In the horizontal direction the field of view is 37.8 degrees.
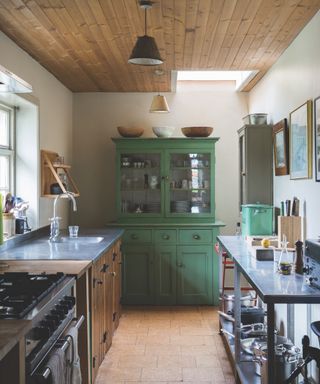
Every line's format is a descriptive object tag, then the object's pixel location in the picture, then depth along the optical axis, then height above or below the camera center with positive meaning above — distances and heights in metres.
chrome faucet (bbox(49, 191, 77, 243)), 3.96 -0.27
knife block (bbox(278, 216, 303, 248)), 3.41 -0.22
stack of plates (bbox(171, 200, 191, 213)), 5.43 -0.09
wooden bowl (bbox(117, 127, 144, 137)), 5.36 +0.78
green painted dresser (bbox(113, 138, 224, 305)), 5.20 -0.24
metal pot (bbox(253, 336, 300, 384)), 2.71 -0.97
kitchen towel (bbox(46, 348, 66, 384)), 1.88 -0.70
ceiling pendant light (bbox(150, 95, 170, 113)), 5.05 +1.01
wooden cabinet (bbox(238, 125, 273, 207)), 4.60 +0.34
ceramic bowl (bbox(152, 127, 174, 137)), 5.38 +0.78
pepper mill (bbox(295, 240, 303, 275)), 2.74 -0.36
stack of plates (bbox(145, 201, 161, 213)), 5.40 -0.10
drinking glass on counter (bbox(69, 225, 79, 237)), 4.21 -0.29
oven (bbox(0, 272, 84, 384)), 1.79 -0.51
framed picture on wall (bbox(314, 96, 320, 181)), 3.12 +0.43
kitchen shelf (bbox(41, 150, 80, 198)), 4.38 +0.27
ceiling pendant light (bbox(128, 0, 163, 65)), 3.07 +0.97
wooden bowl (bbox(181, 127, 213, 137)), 5.33 +0.77
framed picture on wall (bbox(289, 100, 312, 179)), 3.32 +0.43
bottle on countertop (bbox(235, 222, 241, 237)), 4.76 -0.33
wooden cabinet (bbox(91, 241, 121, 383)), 3.18 -0.80
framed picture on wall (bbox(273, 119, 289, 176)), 4.02 +0.45
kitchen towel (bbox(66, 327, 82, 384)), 2.18 -0.77
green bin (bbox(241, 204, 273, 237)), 4.01 -0.19
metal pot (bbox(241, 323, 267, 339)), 3.59 -1.04
